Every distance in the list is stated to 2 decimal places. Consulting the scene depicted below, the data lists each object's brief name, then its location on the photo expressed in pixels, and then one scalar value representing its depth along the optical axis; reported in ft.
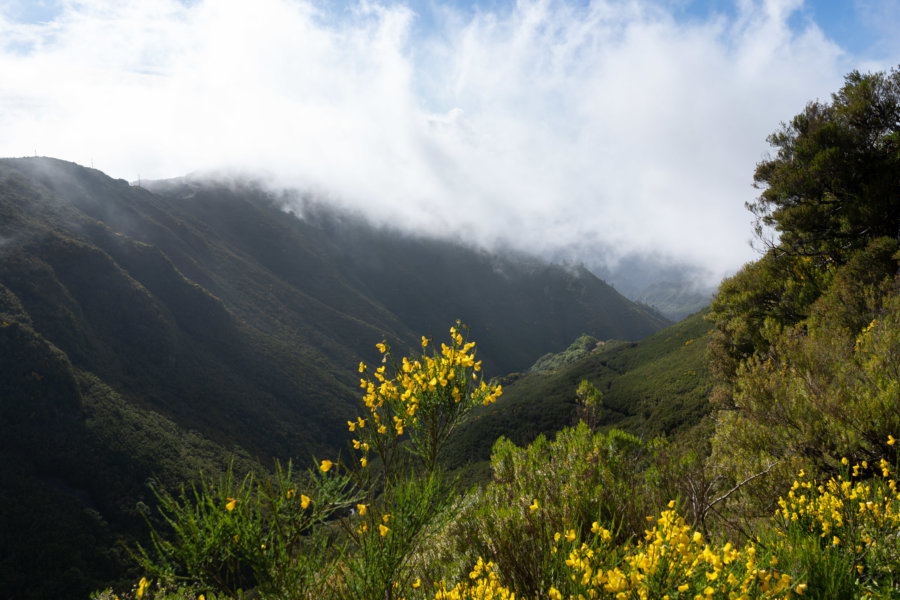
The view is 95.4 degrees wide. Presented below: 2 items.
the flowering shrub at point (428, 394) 14.49
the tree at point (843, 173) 40.22
